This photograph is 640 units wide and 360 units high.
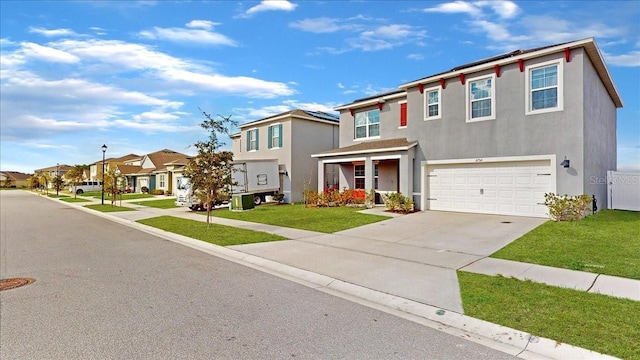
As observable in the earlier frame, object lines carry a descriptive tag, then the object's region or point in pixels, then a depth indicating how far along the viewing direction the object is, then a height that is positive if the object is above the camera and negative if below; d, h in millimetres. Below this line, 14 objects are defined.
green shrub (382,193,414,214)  16984 -1104
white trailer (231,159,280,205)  23109 +186
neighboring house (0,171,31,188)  100344 +940
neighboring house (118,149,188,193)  42847 +1428
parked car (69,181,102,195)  59800 -785
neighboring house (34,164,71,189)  88312 +3652
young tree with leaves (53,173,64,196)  47953 -78
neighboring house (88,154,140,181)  70062 +3554
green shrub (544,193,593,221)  12852 -986
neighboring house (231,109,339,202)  25156 +2815
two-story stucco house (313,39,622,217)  13430 +2065
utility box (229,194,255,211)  21219 -1277
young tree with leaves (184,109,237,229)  13250 +520
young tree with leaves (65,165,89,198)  42606 +904
